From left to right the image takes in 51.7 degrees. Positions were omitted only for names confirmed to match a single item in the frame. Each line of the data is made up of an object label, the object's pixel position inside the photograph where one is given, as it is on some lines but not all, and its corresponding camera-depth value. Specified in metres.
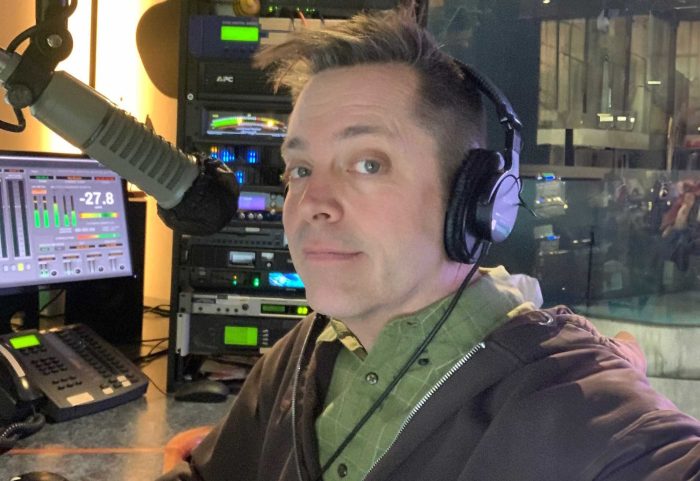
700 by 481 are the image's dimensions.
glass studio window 2.03
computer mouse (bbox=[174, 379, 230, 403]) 1.42
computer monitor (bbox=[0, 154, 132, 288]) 1.44
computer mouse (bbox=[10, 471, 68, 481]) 0.94
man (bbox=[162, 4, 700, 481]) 0.65
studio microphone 0.62
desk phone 1.25
